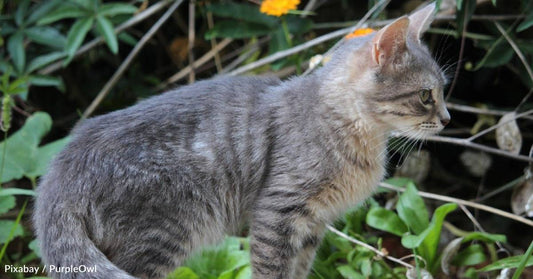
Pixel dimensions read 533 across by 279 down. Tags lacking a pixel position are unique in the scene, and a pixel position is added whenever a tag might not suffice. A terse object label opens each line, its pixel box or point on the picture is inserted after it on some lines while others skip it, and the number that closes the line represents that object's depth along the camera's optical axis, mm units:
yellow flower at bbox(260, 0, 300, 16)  3561
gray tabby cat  2840
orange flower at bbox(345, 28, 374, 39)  3370
